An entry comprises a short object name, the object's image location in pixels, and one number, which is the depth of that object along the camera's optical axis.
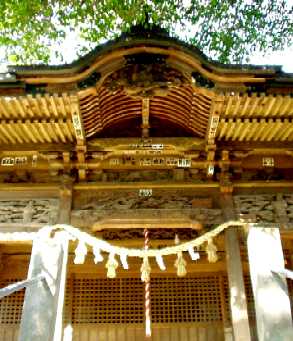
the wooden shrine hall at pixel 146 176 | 6.76
